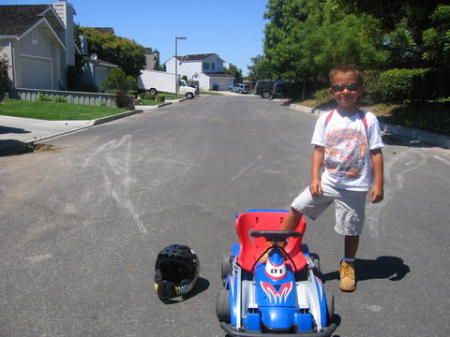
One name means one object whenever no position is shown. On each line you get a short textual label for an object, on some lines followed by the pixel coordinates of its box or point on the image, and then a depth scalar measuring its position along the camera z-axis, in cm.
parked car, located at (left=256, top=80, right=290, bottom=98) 4652
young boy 345
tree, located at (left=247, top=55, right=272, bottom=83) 9450
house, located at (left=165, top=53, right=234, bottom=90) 8969
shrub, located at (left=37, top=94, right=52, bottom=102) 2450
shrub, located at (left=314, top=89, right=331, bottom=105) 2594
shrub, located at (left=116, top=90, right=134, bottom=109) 2402
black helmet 343
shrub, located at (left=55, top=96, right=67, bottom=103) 2481
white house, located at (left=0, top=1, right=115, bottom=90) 2628
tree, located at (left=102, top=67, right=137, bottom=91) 2866
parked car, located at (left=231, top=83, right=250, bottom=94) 8069
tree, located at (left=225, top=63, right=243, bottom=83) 10959
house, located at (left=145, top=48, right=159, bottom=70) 8334
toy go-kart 267
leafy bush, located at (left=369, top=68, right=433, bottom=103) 1398
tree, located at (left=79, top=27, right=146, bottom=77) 4403
